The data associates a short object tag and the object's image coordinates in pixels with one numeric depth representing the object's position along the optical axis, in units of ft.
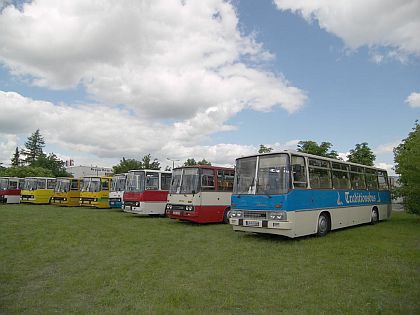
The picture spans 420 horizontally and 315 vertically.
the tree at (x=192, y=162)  232.28
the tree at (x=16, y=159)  350.23
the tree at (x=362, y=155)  119.24
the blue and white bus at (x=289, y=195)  36.40
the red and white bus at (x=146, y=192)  64.03
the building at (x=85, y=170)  285.84
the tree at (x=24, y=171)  202.33
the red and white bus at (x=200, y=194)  51.80
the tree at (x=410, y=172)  58.29
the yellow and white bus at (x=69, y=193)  97.09
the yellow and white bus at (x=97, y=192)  88.84
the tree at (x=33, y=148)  342.44
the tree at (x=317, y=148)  122.72
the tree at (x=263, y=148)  129.14
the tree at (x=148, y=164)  232.14
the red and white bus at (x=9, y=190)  108.06
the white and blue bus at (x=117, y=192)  79.92
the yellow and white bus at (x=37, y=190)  104.01
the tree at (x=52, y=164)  280.10
